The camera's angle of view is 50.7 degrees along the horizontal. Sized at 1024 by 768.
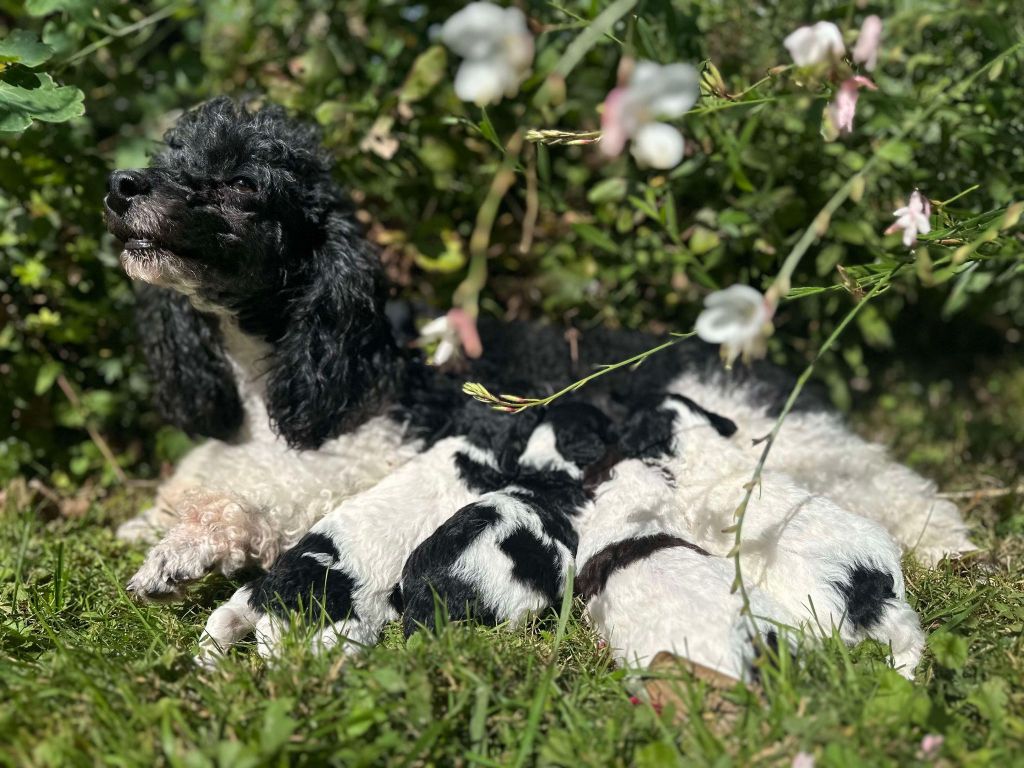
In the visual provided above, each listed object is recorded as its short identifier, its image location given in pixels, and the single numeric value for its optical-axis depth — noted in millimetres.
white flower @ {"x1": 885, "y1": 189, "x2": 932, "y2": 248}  584
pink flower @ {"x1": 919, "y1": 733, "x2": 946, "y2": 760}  518
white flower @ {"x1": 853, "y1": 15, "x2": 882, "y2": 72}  549
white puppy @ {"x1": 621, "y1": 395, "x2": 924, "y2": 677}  626
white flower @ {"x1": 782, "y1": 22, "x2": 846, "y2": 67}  549
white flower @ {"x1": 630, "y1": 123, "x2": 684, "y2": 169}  483
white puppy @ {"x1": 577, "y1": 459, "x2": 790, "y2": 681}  581
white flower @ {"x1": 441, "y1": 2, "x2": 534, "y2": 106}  482
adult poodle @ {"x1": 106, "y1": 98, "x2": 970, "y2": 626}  726
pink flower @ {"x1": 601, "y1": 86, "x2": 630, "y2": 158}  475
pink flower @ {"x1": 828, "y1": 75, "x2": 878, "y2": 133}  553
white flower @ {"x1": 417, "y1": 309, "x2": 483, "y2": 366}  485
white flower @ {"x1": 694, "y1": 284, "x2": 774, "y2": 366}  500
